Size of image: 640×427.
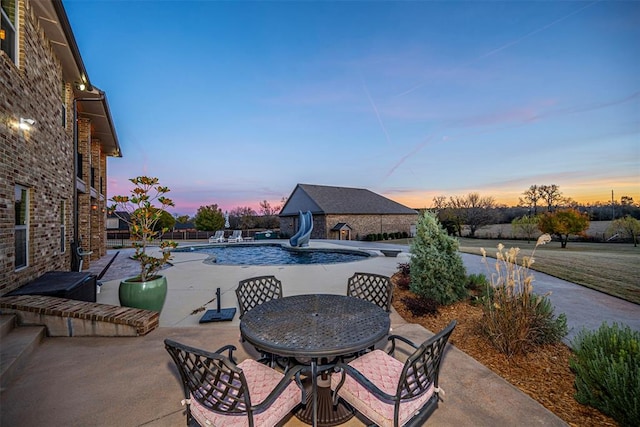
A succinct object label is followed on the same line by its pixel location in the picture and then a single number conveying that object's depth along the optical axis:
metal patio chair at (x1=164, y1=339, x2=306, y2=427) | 1.46
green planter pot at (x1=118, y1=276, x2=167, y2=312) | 4.10
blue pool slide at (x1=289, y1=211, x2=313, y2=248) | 16.99
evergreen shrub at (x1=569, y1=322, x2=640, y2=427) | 1.94
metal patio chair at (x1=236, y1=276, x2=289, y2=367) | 2.54
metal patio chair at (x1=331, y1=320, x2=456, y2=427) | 1.58
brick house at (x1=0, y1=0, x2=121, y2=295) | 4.02
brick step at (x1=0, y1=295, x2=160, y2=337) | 3.52
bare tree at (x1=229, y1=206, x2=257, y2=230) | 34.36
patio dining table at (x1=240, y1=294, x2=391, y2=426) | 1.81
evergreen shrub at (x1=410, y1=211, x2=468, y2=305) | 4.62
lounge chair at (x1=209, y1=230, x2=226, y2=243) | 21.23
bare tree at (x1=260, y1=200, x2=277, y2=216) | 48.81
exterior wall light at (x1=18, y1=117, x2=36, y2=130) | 4.38
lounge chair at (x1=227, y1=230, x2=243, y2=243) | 21.69
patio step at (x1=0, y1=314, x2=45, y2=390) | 2.55
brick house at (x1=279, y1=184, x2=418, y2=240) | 25.91
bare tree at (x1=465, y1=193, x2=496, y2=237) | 29.97
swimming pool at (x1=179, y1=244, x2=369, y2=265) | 12.74
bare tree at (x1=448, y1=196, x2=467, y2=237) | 28.77
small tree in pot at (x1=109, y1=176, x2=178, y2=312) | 4.12
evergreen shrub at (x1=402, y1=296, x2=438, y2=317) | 4.35
